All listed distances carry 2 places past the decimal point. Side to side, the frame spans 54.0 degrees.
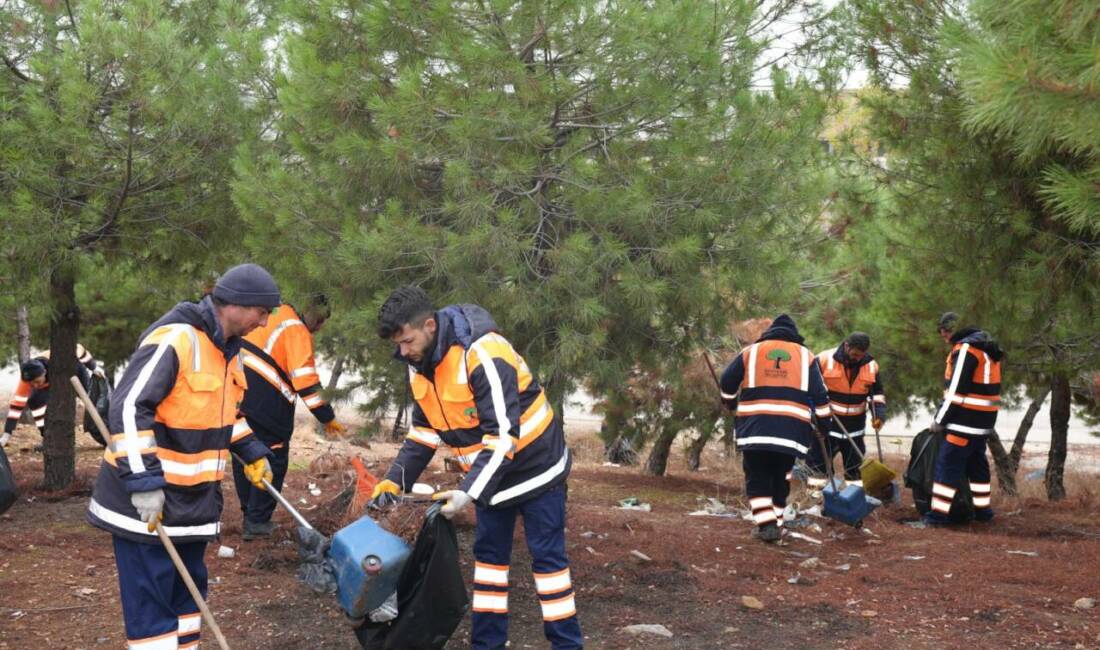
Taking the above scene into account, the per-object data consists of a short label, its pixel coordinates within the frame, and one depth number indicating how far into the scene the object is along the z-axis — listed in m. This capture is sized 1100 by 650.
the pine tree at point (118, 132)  6.29
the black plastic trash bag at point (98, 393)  10.87
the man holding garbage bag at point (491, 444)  4.34
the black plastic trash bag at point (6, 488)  5.04
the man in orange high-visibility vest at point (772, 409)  7.50
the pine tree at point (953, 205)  6.33
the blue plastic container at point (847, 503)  7.81
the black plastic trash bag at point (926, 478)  8.79
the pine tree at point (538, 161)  5.55
